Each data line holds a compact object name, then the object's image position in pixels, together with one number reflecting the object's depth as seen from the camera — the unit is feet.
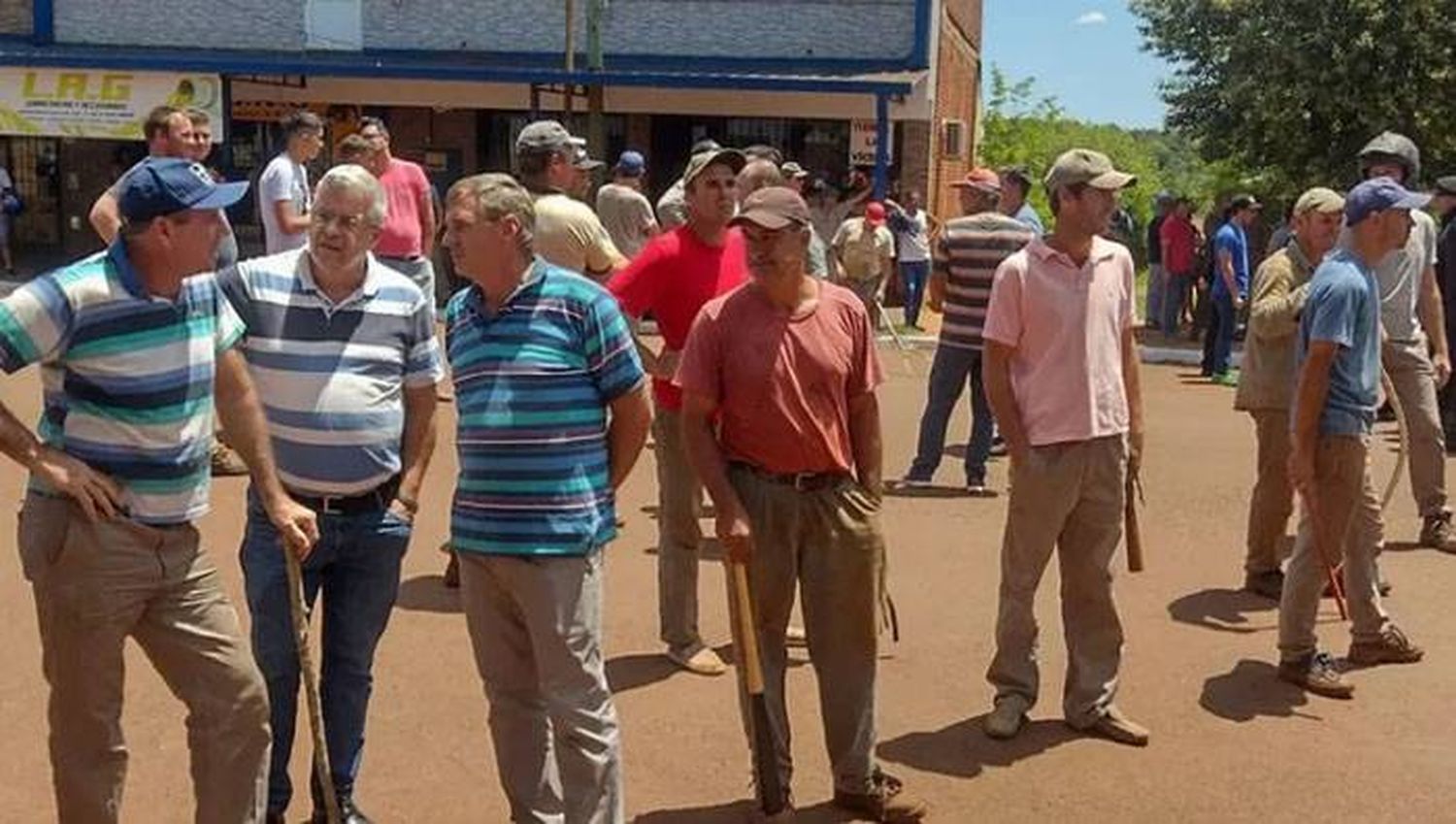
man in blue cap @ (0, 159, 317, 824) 12.07
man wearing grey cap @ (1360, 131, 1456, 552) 24.35
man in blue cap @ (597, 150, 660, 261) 30.86
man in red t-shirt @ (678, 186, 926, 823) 14.80
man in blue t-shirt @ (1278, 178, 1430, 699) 18.53
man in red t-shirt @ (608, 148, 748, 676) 18.94
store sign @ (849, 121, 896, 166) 72.95
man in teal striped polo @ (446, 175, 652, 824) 13.35
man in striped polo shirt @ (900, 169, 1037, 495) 30.53
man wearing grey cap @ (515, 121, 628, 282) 20.61
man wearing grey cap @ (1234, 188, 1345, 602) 21.68
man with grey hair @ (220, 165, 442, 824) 14.01
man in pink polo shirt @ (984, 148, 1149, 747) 17.38
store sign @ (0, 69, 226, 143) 75.31
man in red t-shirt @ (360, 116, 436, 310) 28.32
